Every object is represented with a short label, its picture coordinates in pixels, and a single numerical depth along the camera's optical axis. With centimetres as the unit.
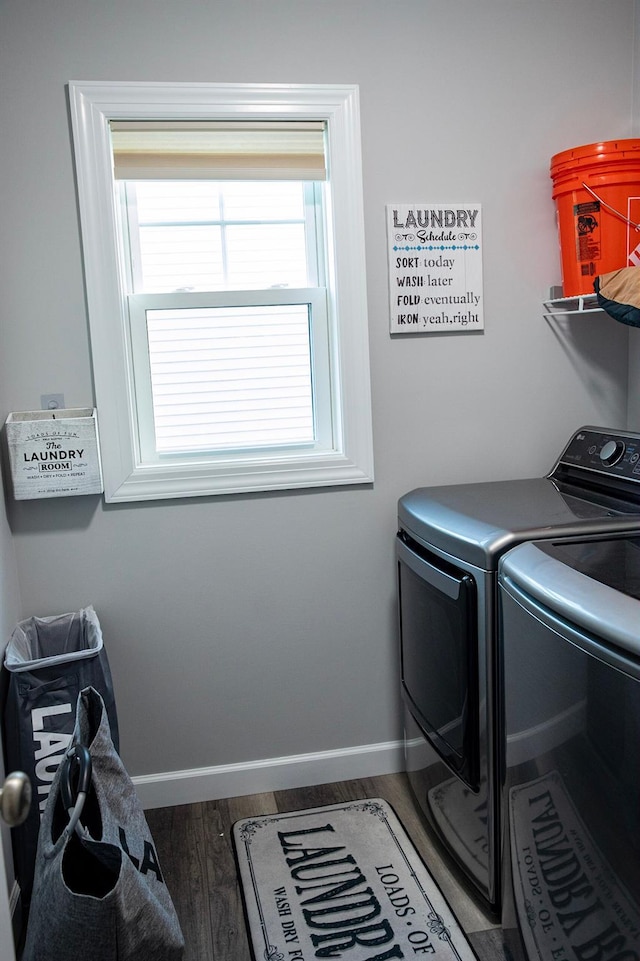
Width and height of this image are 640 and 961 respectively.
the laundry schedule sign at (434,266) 231
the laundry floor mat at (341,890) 178
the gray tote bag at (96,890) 141
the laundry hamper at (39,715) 190
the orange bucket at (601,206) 212
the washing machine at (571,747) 120
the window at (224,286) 216
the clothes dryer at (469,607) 173
